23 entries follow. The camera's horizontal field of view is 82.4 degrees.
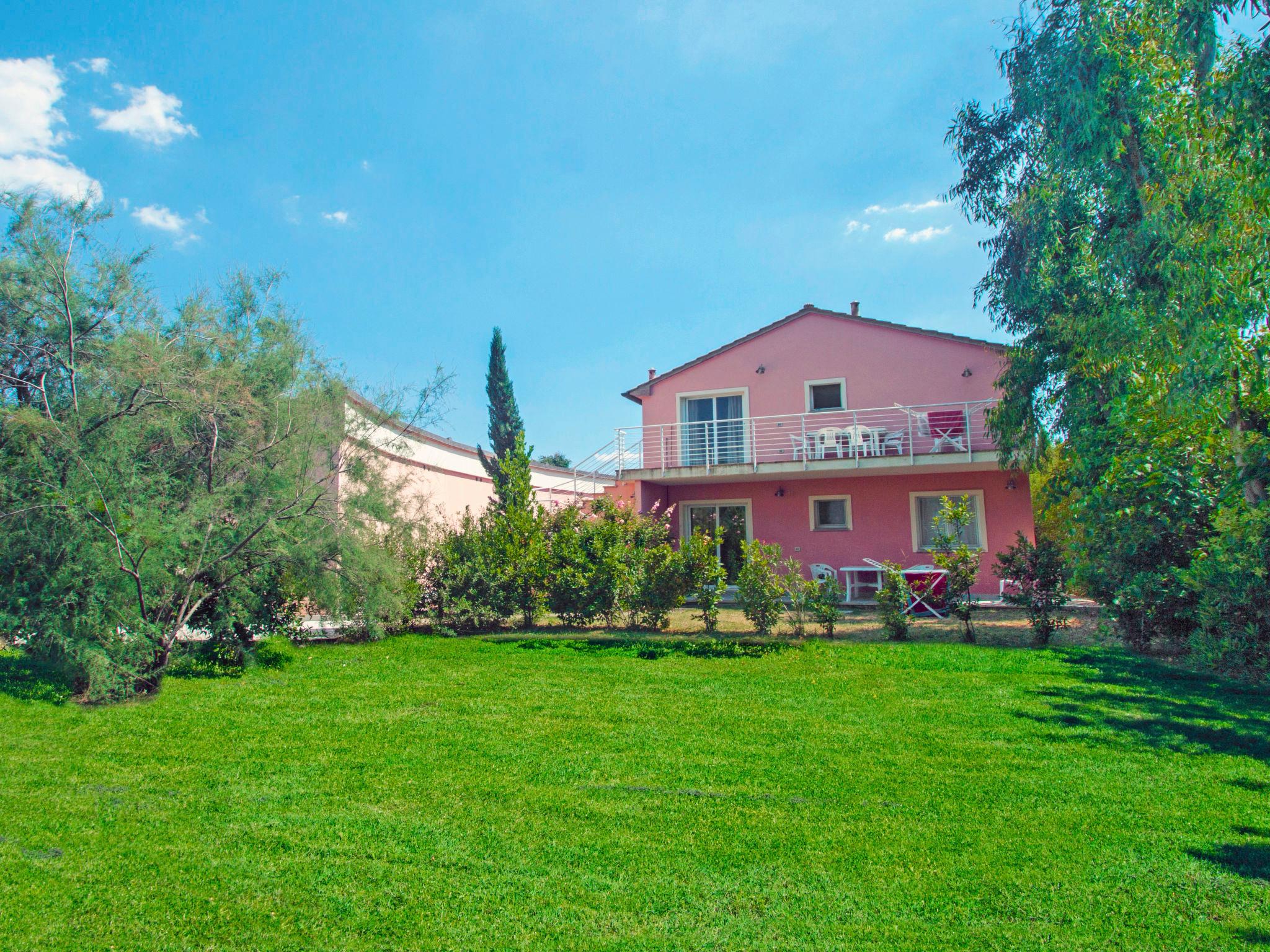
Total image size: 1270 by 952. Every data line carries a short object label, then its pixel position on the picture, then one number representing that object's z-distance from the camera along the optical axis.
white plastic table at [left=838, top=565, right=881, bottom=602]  15.17
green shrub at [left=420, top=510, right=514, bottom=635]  11.55
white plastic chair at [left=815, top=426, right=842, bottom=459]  15.43
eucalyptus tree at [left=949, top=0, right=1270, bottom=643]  7.14
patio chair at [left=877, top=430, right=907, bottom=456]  15.28
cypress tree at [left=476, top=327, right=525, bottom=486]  18.33
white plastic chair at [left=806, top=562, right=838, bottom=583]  15.06
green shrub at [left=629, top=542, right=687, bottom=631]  10.82
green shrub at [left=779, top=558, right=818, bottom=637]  10.20
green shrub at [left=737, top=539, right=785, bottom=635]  10.20
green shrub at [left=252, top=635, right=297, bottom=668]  8.74
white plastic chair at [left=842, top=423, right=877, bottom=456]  15.15
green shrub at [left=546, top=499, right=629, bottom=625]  11.14
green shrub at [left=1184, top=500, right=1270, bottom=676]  7.00
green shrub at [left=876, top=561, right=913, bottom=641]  9.90
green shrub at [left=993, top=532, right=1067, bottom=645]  9.62
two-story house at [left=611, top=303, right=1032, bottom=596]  15.23
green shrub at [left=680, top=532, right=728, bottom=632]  10.58
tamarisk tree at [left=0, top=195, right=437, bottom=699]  6.25
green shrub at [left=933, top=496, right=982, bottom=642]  9.24
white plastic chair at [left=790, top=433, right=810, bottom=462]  16.28
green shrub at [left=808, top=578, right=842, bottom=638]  10.09
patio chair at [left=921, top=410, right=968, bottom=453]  14.88
